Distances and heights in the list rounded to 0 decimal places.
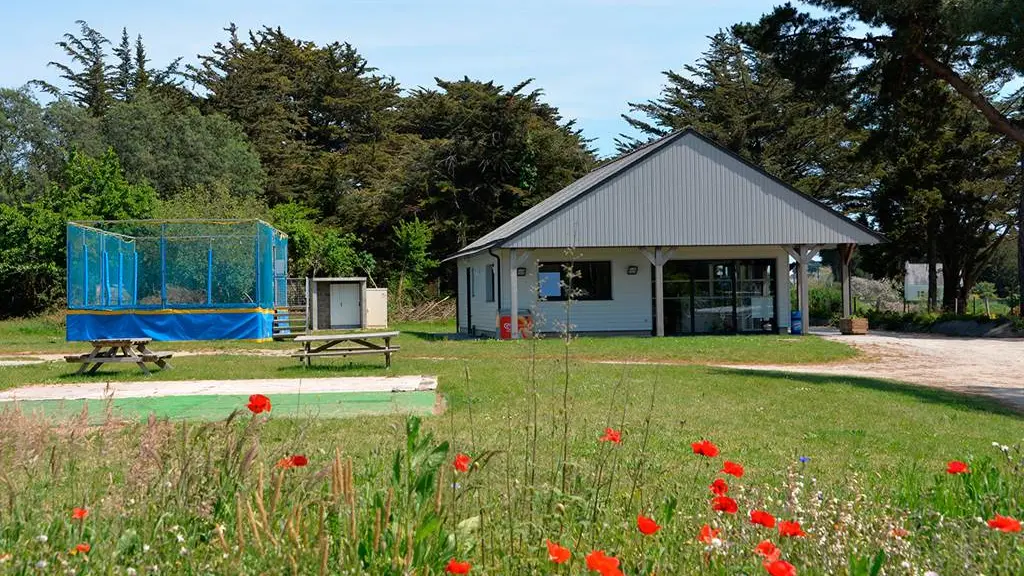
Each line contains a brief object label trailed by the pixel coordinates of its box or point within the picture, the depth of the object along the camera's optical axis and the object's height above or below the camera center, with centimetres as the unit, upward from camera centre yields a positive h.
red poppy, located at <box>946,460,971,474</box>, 331 -64
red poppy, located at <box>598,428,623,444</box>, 333 -51
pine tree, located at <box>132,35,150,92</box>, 4822 +1226
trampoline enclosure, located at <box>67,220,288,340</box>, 2323 +51
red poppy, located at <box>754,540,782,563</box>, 235 -65
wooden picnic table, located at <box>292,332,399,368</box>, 1436 -79
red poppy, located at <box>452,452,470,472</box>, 300 -54
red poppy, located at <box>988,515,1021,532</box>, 239 -61
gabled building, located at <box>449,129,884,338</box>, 2505 +136
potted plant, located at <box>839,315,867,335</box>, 2633 -96
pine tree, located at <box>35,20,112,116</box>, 4738 +1191
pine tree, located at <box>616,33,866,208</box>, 4150 +735
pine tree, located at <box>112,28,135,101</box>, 4803 +1203
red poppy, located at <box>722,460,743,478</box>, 302 -58
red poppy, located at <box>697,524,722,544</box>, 255 -67
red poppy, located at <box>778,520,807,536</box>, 244 -63
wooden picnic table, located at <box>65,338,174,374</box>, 1405 -82
